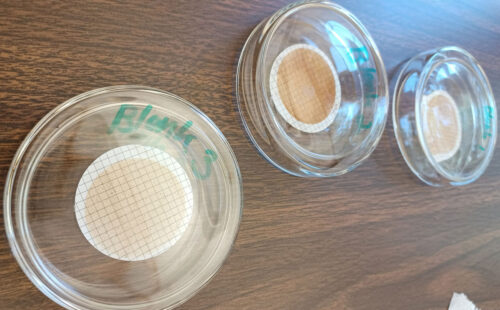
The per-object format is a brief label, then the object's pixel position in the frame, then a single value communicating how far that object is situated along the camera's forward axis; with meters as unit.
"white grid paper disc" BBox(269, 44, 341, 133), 0.16
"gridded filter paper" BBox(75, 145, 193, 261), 0.13
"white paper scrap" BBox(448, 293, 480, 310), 0.20
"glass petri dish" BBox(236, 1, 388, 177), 0.15
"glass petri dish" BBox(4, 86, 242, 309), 0.13
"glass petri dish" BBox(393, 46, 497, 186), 0.19
